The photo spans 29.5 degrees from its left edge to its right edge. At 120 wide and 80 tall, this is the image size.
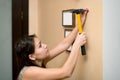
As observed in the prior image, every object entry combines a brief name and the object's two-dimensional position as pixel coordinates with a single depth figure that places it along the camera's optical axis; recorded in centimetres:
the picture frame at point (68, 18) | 147
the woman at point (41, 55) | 132
